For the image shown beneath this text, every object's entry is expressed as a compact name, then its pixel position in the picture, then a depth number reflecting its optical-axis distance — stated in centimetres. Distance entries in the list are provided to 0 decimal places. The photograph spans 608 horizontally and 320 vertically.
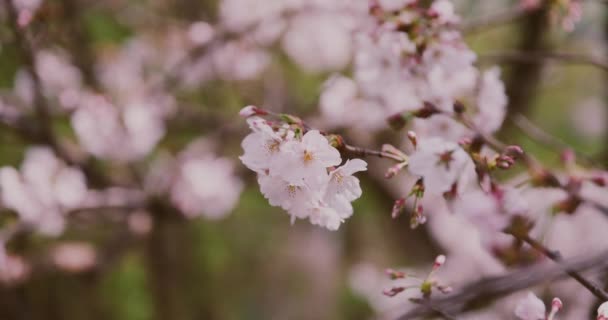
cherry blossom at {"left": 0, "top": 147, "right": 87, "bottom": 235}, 244
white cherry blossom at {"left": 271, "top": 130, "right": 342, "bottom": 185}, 149
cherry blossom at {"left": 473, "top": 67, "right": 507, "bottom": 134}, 163
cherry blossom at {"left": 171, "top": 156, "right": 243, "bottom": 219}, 281
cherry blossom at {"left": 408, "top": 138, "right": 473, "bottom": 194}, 149
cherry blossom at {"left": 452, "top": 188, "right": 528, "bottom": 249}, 147
